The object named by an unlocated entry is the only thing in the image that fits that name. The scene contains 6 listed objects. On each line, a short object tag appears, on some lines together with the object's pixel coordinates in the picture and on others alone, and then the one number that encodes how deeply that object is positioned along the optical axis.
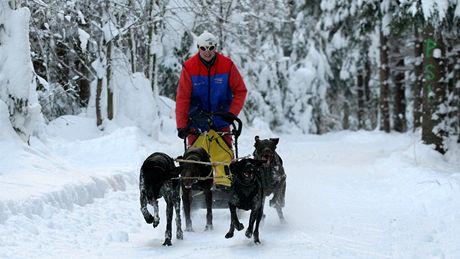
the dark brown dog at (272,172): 15.13
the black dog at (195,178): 13.78
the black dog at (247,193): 13.28
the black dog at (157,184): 13.53
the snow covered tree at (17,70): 18.86
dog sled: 15.82
